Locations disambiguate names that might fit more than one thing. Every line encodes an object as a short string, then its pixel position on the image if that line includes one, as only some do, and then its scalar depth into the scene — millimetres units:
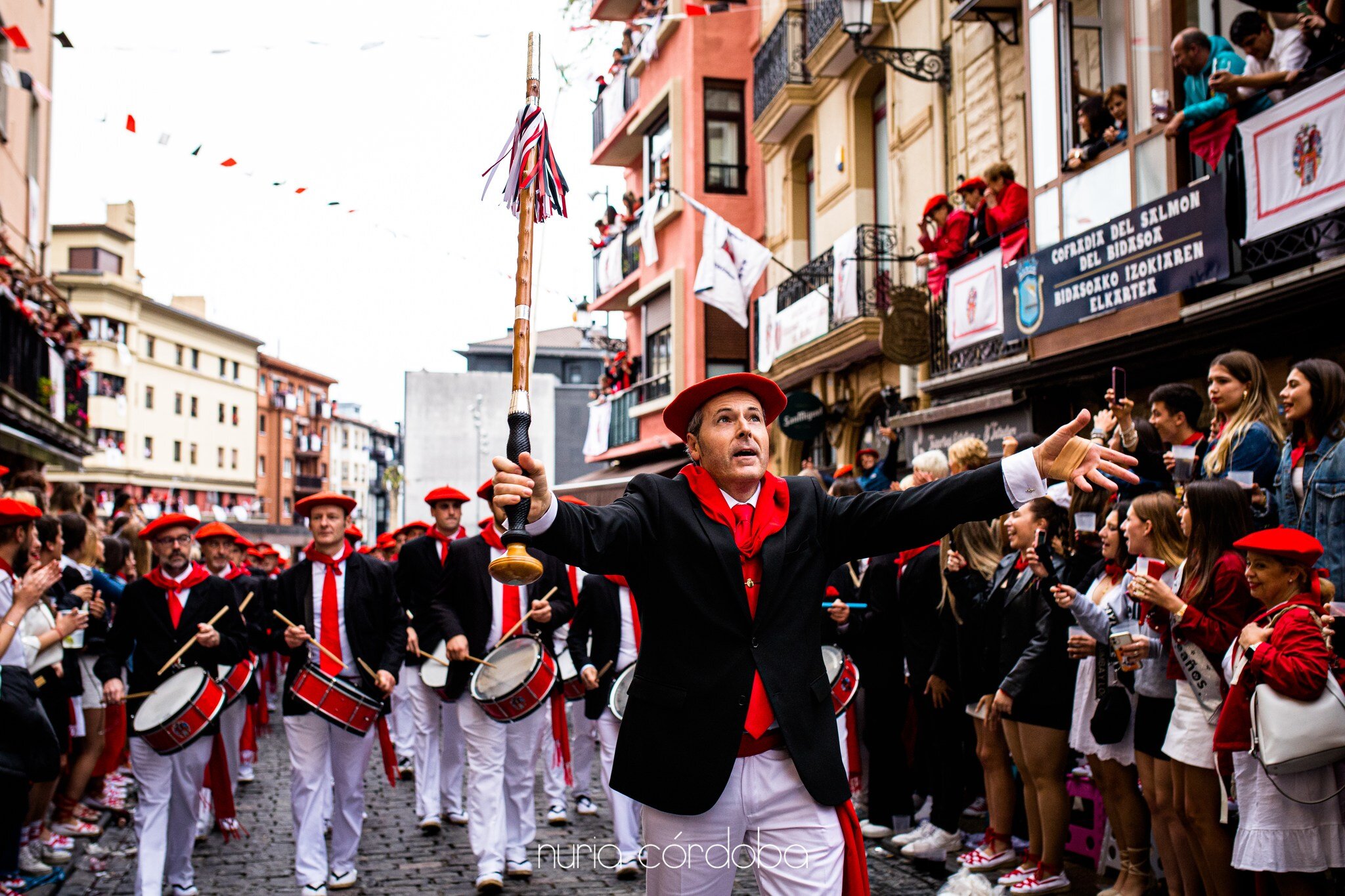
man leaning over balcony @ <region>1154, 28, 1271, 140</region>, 9922
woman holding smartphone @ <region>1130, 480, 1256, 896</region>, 5613
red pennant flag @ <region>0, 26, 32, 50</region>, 9312
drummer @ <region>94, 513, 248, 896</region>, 7277
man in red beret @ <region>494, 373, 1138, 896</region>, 3920
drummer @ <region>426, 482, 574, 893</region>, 7684
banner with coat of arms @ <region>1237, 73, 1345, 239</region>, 8711
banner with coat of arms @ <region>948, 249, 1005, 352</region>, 14047
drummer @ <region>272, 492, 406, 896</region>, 7672
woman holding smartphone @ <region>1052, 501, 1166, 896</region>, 6418
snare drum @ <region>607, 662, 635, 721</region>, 7223
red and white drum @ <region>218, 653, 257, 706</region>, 7816
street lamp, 16625
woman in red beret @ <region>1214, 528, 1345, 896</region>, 5004
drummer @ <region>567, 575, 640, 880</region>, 8781
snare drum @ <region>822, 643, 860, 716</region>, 6852
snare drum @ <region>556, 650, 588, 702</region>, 9062
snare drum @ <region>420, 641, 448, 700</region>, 8773
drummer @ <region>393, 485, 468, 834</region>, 9141
